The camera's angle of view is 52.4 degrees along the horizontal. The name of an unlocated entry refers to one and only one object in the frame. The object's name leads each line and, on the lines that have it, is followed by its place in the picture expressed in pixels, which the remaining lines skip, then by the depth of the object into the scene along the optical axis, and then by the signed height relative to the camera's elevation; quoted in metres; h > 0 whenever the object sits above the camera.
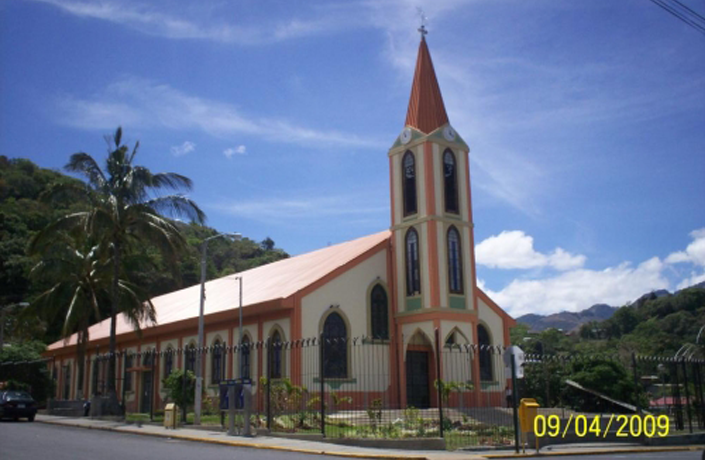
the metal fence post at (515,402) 16.52 -0.68
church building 29.66 +3.47
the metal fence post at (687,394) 20.38 -0.72
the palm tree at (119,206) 28.50 +6.88
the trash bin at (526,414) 16.98 -0.98
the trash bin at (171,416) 22.39 -1.15
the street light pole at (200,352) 23.03 +0.83
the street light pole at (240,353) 30.55 +1.10
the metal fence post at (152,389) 23.58 -0.34
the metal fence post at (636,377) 18.83 -0.22
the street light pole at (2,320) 39.49 +3.41
